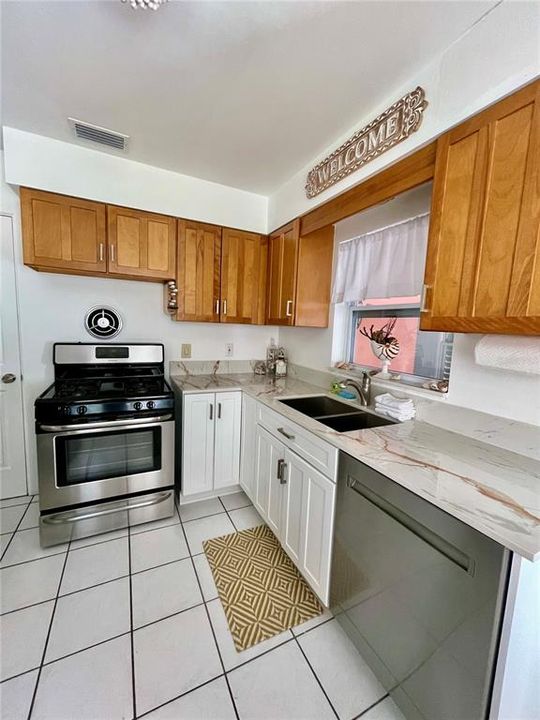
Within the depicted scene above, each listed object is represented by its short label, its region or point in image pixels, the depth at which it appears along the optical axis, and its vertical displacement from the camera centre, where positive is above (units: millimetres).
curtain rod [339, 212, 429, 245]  1627 +638
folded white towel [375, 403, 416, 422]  1580 -441
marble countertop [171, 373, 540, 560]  780 -480
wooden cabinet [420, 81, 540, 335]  931 +387
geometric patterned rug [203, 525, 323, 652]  1412 -1405
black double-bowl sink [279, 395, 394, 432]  1782 -540
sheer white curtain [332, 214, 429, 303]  1652 +426
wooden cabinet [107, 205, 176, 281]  2074 +550
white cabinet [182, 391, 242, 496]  2145 -873
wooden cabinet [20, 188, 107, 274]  1866 +551
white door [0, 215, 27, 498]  2105 -511
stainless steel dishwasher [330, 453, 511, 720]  782 -838
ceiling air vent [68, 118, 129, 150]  1719 +1109
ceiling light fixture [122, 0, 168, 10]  987 +1050
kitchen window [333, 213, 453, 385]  1666 +216
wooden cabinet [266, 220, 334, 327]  2230 +400
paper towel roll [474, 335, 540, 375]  1075 -59
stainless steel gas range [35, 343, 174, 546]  1760 -814
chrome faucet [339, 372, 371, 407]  1862 -372
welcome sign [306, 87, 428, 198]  1305 +965
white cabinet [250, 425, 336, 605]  1391 -965
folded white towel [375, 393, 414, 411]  1582 -380
